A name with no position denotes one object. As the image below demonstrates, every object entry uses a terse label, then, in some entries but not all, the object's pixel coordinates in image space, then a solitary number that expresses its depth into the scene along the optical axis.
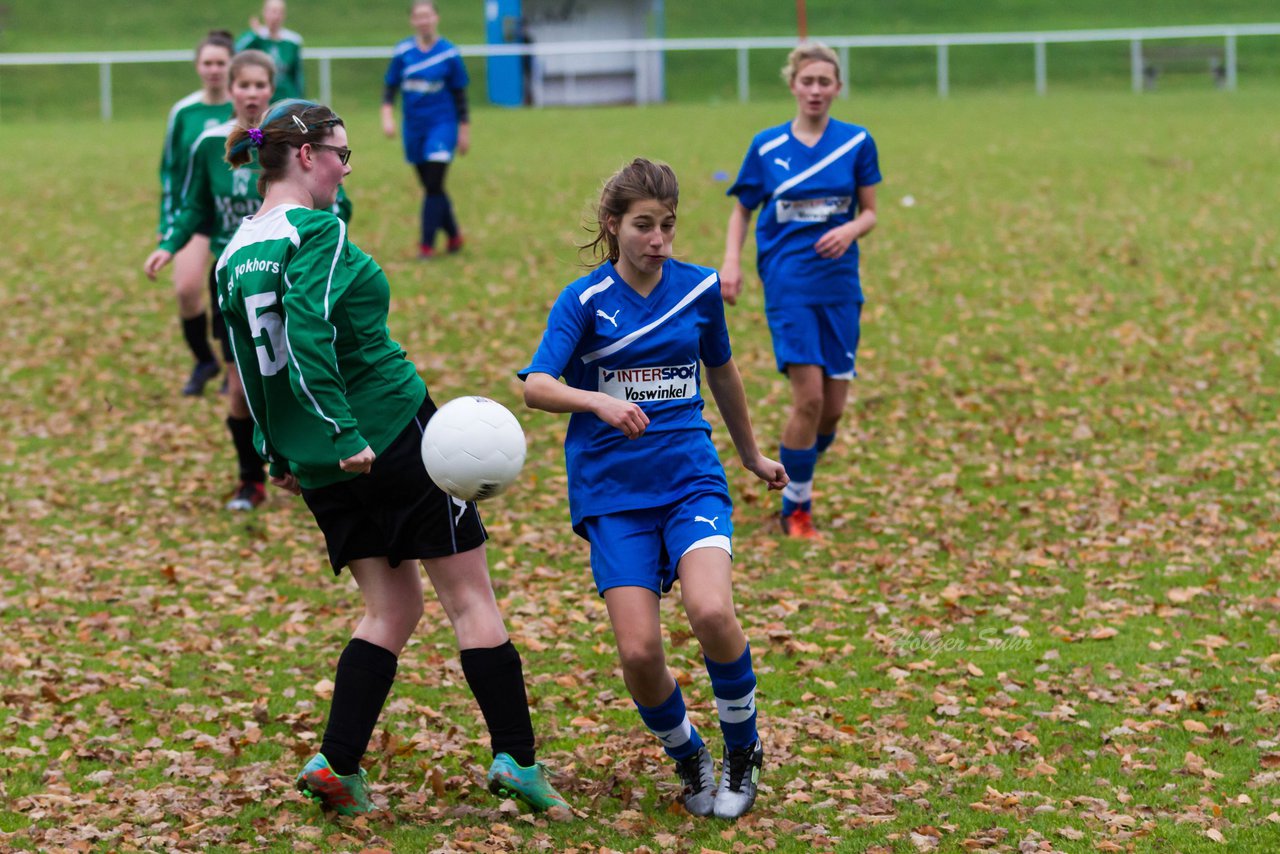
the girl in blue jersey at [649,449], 8.77
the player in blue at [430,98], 28.42
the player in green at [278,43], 28.58
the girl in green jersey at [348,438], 8.41
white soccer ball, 8.45
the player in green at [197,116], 17.59
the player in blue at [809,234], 15.07
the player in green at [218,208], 16.52
